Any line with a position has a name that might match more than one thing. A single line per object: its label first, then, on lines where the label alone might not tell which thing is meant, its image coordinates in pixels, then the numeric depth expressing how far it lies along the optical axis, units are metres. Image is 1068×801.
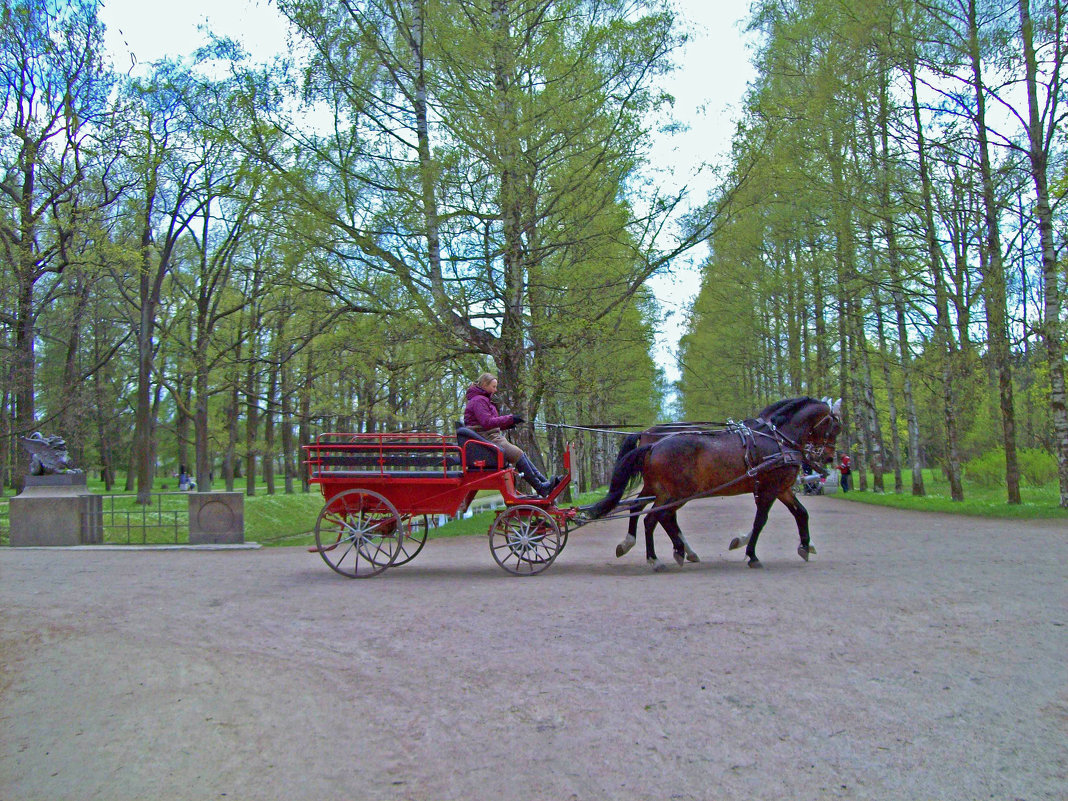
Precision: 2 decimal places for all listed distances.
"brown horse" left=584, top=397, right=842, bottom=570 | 10.17
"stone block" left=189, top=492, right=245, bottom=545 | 14.56
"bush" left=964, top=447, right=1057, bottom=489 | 28.80
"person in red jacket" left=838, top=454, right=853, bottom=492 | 33.31
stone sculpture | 15.22
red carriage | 9.73
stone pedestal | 14.65
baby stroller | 29.30
